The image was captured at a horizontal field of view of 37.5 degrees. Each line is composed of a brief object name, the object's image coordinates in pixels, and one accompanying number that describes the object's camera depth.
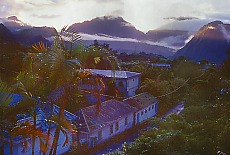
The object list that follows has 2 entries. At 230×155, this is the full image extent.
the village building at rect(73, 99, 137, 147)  19.70
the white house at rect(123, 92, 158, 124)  27.66
